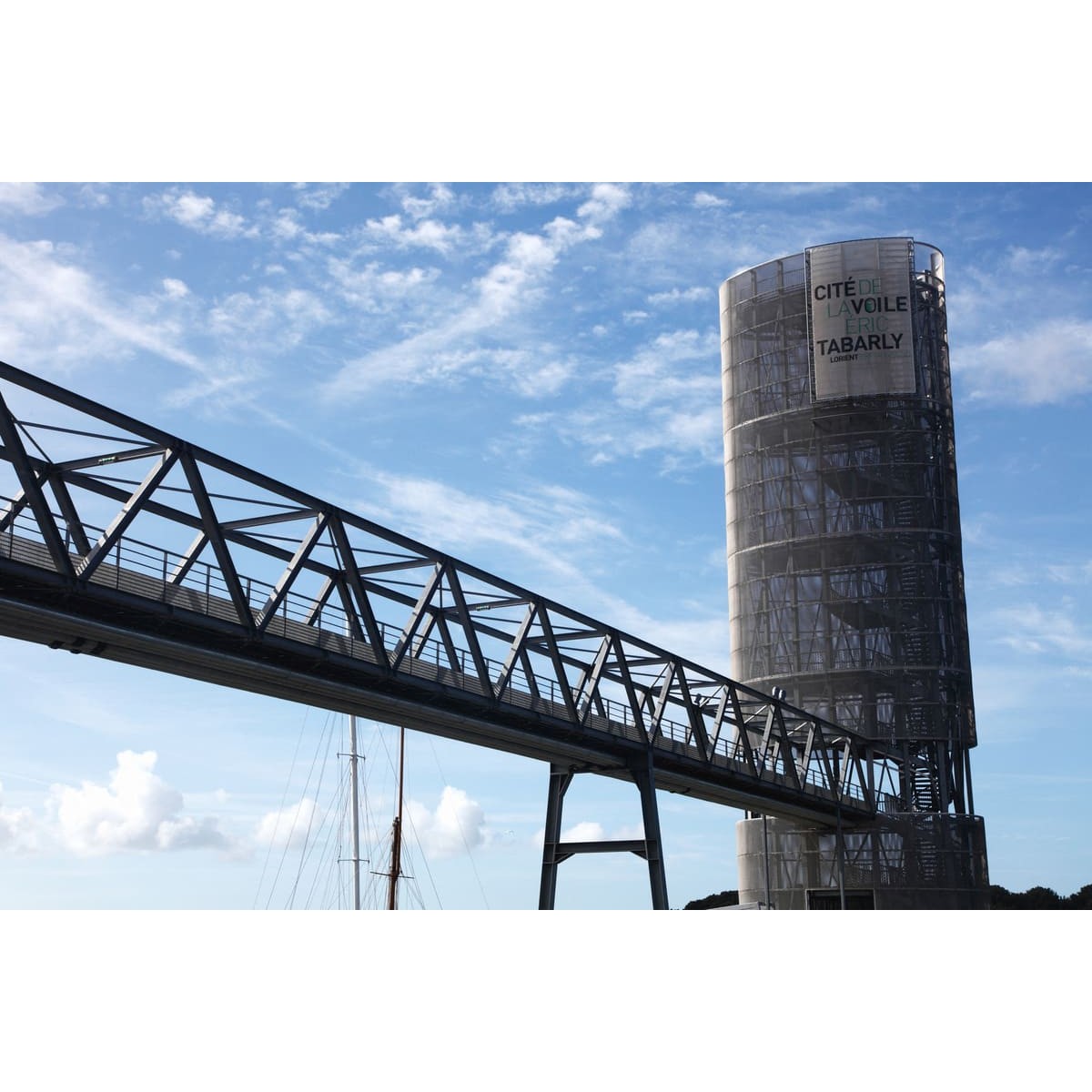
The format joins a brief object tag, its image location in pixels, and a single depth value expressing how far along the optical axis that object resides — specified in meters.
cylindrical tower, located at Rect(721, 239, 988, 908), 70.56
